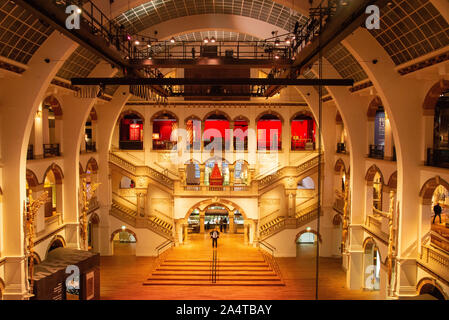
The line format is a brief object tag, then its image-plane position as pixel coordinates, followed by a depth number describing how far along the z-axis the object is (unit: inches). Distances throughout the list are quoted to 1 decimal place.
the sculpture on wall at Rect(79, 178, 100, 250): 780.0
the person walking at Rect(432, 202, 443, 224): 683.3
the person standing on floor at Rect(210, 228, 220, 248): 833.7
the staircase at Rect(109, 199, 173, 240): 1007.6
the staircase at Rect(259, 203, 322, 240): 1003.9
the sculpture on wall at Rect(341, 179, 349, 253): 780.6
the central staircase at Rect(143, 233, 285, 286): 789.2
